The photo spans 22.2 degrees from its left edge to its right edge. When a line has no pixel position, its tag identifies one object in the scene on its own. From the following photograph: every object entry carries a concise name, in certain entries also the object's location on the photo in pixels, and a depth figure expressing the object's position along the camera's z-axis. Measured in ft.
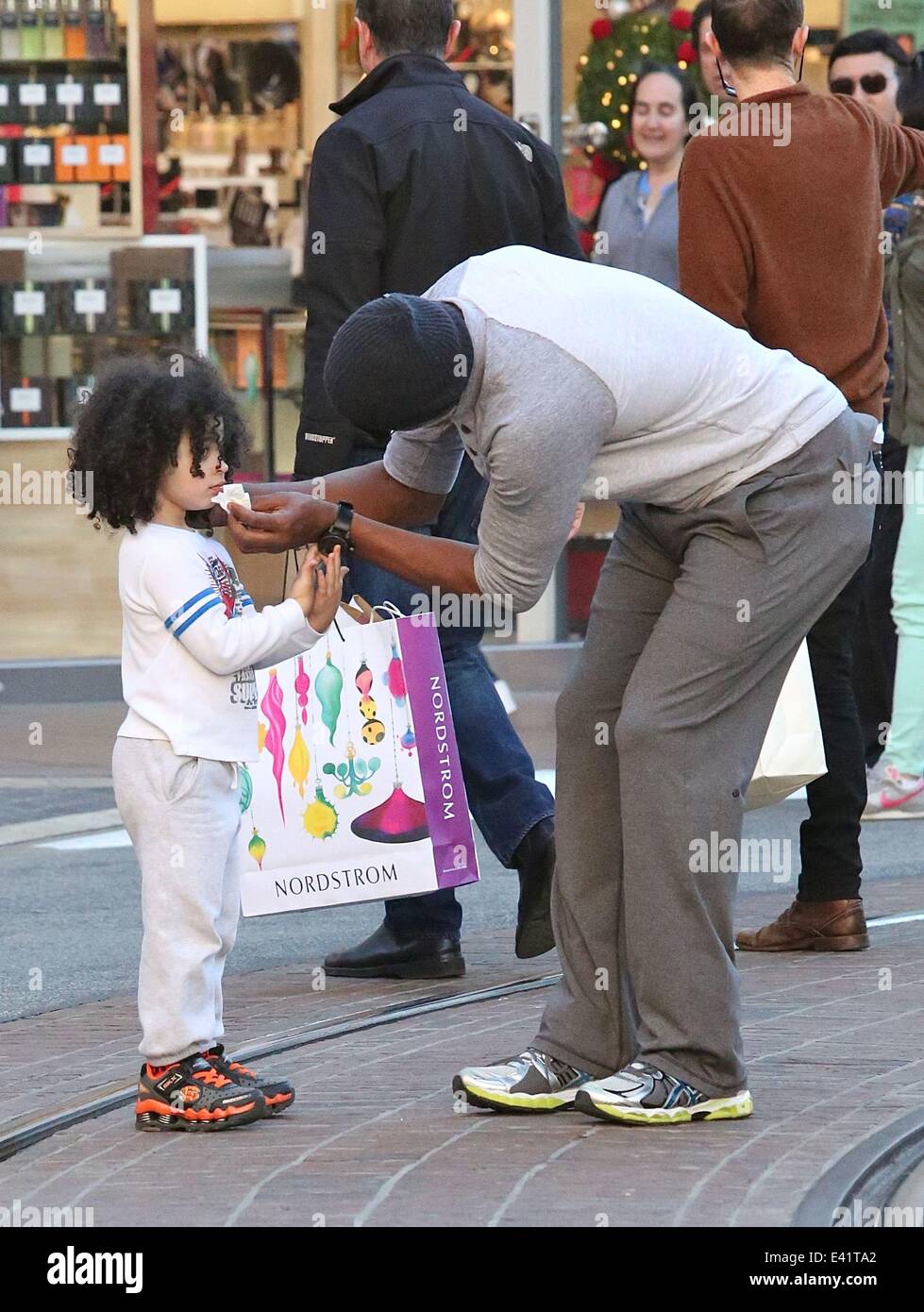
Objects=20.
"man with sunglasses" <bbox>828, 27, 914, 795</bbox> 25.09
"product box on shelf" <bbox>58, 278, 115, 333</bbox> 36.96
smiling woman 28.19
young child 13.79
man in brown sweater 17.31
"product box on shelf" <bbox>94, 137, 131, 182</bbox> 37.17
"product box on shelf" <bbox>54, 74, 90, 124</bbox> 36.68
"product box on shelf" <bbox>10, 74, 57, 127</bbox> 36.52
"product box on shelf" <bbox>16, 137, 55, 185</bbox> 36.76
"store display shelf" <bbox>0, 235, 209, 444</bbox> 36.86
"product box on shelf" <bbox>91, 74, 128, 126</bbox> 36.88
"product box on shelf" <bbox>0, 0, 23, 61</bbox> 36.24
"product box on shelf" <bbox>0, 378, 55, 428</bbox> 36.83
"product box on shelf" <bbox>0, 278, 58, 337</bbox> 37.04
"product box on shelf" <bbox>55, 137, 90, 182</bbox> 36.91
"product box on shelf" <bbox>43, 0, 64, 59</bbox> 36.32
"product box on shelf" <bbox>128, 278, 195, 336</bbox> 37.14
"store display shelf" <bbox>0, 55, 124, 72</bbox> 36.47
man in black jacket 18.04
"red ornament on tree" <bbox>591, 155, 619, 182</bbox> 36.19
